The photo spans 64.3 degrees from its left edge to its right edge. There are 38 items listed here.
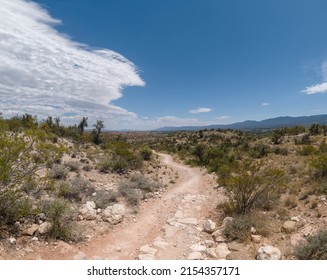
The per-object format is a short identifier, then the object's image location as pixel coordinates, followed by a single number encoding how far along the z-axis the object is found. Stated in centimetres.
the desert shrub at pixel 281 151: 2282
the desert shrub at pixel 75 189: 981
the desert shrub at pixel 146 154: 2155
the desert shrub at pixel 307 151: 1940
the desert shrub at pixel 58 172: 1206
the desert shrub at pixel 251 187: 916
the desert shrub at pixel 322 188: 950
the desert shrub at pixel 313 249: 555
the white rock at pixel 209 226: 809
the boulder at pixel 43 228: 681
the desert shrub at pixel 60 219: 684
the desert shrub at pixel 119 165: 1545
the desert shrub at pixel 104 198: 952
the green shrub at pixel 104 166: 1504
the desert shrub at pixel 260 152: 2317
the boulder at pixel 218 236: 723
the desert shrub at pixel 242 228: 709
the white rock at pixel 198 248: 682
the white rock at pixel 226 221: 777
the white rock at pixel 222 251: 629
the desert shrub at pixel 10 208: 680
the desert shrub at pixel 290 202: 918
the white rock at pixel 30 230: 667
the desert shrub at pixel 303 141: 2879
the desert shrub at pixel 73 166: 1377
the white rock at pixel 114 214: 860
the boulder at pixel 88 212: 846
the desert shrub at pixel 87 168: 1426
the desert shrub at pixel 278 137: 3338
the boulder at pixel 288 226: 727
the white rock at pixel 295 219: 789
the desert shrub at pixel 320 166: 1151
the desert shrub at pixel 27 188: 900
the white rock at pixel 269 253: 573
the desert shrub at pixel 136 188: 1066
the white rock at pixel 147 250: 671
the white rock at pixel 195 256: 633
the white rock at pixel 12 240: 616
